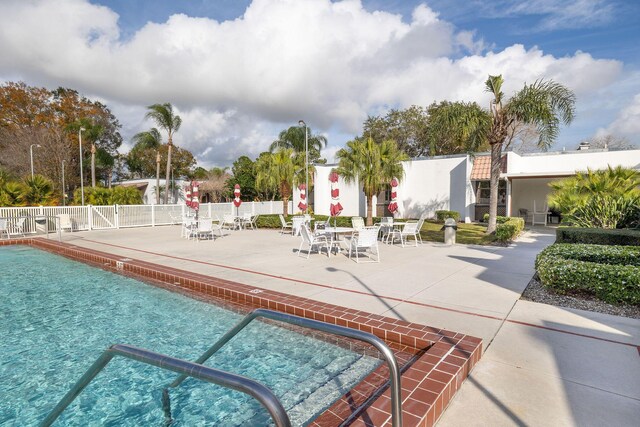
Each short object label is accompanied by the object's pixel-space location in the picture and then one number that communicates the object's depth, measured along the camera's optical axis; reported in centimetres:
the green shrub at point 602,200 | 830
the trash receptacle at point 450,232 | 1126
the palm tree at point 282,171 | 1923
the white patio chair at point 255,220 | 1885
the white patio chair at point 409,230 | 1066
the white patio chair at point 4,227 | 1366
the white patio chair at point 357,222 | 1340
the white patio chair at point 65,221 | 1542
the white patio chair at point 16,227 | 1507
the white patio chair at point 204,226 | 1270
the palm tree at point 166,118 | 2817
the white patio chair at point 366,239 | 836
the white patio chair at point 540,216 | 1847
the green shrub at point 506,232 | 1100
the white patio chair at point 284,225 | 1482
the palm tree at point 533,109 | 1257
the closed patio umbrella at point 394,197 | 1295
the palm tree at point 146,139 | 2964
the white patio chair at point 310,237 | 899
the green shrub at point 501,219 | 1473
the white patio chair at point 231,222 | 1703
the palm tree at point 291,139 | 3641
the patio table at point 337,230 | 959
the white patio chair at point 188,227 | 1351
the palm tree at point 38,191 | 1669
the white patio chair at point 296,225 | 1444
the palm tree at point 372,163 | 1488
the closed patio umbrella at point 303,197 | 1548
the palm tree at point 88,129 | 2953
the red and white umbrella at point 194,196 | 1467
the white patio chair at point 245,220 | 1822
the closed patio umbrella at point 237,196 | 1711
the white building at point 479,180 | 1919
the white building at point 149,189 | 3725
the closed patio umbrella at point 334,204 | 1196
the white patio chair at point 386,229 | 1203
